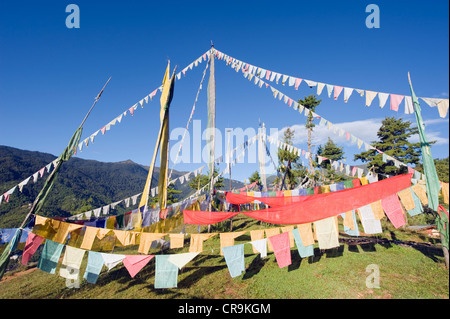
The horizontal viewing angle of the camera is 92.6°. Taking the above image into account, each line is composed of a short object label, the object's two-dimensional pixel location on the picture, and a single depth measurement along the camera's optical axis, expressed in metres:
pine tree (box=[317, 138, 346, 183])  34.99
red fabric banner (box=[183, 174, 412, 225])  7.98
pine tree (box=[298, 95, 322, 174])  26.03
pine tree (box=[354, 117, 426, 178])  26.31
